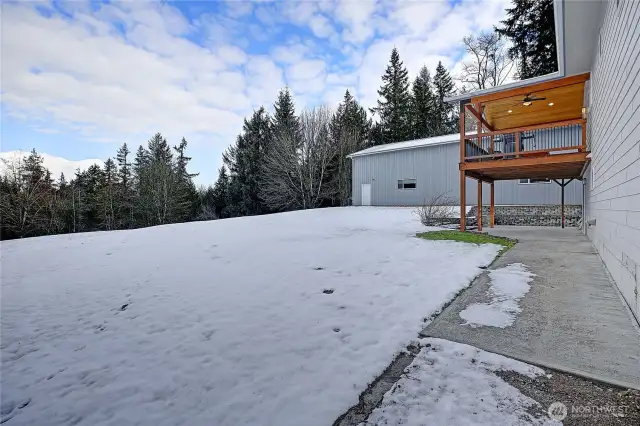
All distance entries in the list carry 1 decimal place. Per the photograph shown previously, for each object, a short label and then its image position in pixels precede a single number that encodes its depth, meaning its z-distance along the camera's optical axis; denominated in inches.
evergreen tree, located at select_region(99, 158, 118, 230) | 890.7
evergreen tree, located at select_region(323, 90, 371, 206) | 945.5
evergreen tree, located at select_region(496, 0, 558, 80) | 683.4
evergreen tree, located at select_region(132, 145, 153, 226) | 916.6
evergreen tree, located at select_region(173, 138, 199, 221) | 983.6
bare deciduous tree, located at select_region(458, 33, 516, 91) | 888.3
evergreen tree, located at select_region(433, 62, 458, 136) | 1104.2
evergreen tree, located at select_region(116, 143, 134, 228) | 911.7
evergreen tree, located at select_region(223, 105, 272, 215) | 1080.8
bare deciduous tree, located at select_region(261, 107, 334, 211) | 927.2
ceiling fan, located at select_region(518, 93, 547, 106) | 305.3
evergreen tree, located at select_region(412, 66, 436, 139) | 1120.2
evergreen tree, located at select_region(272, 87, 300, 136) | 1089.4
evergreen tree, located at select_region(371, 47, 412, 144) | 1146.0
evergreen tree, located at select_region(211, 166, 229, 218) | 1151.0
